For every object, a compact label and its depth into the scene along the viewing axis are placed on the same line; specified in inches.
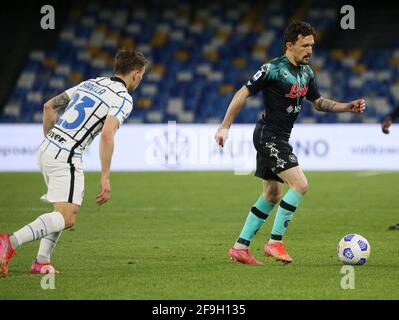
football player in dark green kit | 679.1
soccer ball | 673.6
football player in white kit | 586.9
